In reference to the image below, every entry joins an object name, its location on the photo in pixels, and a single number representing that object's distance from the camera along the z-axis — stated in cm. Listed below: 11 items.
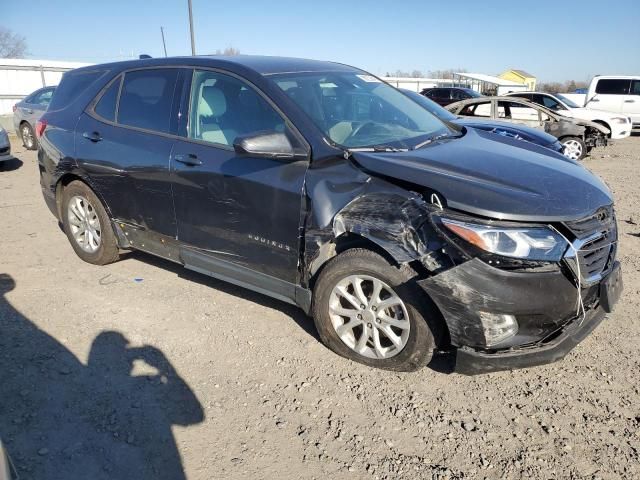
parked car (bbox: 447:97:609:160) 1140
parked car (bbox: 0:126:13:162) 988
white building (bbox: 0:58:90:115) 1933
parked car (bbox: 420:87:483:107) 2097
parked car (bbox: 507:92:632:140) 1350
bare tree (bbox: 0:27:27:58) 4969
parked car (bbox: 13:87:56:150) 1220
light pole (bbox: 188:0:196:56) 1809
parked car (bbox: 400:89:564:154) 783
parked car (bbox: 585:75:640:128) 1675
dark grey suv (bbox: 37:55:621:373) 258
